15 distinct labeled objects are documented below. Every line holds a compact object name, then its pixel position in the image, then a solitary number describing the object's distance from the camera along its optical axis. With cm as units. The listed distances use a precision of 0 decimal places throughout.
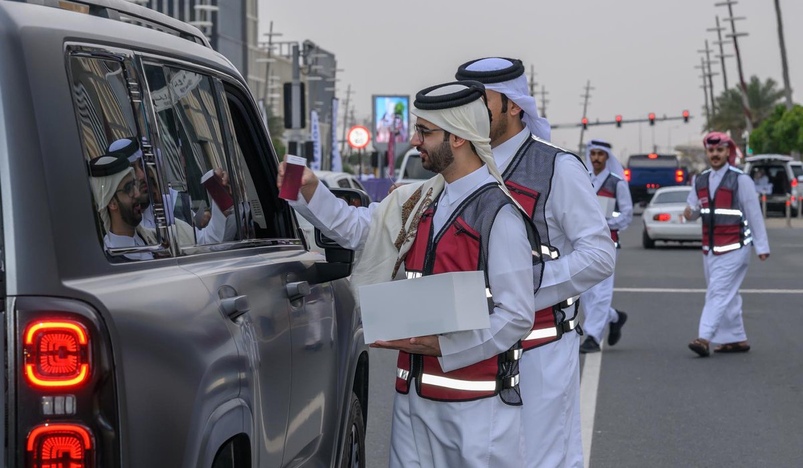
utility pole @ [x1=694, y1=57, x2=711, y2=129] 11375
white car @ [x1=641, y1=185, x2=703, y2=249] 2896
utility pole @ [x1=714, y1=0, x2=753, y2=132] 6844
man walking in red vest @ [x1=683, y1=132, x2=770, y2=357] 1149
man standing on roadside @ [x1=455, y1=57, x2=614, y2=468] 459
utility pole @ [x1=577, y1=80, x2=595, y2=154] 14562
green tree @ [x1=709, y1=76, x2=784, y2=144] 9062
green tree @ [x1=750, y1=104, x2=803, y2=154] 6444
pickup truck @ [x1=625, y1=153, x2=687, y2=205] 6051
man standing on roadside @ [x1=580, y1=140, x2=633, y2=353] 1164
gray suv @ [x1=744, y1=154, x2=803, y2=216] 4800
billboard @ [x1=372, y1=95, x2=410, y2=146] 6744
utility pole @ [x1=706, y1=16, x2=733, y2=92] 9275
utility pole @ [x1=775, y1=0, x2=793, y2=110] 5684
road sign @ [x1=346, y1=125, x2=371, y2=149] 4481
